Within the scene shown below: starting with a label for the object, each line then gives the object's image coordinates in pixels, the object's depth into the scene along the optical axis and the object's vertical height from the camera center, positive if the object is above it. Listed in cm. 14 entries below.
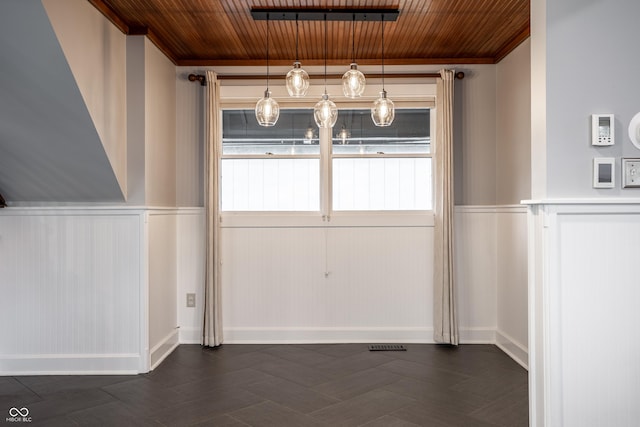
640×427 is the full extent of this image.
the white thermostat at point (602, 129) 222 +41
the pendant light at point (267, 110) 312 +71
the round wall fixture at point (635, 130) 222 +40
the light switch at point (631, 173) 221 +20
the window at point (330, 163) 461 +54
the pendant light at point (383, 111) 314 +70
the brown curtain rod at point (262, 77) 446 +133
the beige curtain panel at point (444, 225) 431 -7
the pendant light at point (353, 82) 302 +86
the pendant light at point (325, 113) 320 +71
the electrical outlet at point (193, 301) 452 -78
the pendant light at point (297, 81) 304 +88
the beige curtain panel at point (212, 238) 434 -17
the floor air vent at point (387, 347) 423 -116
